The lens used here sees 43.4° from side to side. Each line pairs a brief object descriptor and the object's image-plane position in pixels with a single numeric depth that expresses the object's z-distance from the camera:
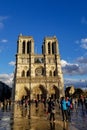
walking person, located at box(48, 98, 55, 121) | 7.11
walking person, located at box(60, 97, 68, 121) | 7.23
